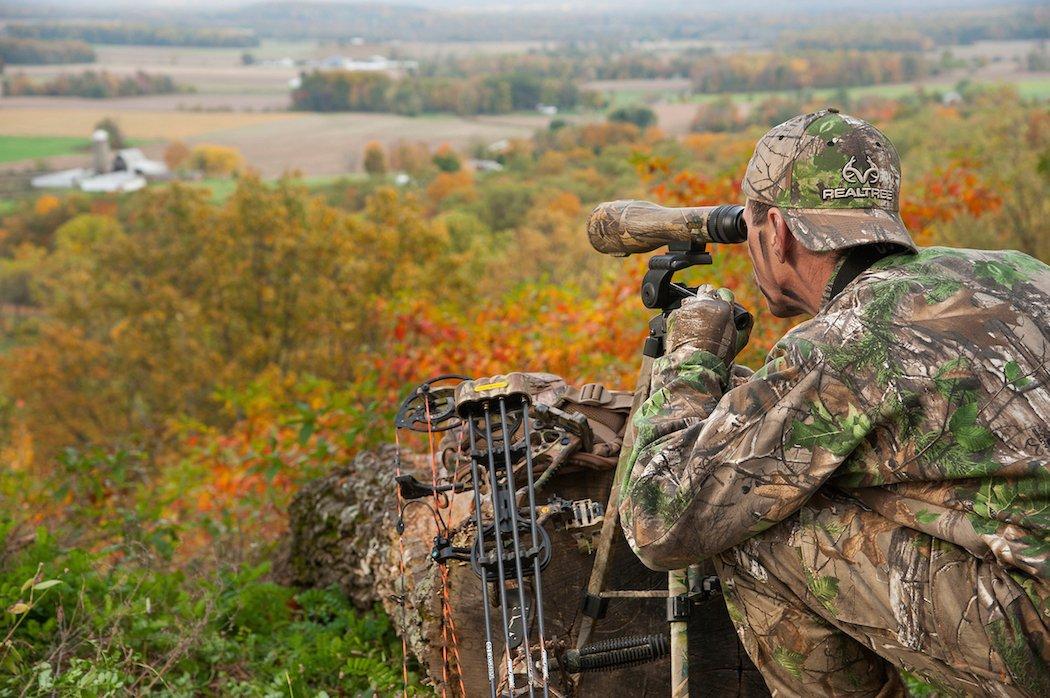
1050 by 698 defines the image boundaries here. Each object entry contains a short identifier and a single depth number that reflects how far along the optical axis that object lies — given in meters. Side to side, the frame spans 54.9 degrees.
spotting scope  2.90
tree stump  3.27
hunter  2.16
